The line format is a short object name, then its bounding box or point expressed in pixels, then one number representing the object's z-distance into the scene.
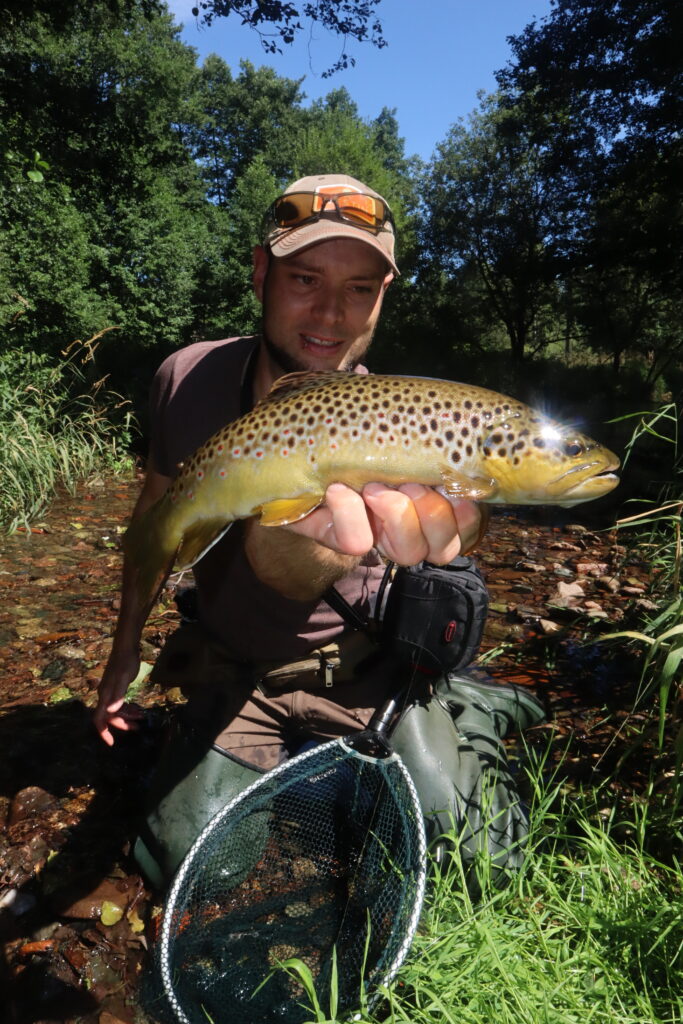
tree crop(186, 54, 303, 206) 47.47
